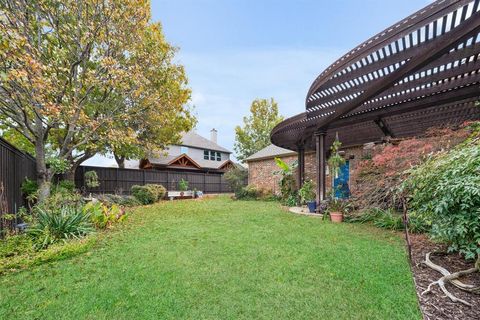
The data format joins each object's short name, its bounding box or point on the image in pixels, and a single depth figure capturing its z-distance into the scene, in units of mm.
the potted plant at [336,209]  7169
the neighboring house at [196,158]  21384
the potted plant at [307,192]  10289
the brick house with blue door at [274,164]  11633
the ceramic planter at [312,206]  8786
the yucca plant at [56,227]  4775
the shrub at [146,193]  12562
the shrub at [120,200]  9959
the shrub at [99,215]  6266
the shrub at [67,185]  9760
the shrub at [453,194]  2809
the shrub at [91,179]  12297
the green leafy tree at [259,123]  30469
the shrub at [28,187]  6704
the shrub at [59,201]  5938
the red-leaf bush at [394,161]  5773
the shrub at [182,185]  17280
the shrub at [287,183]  12453
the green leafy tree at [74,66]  6059
